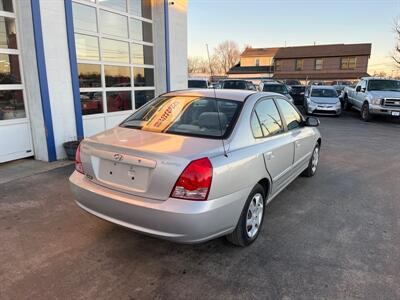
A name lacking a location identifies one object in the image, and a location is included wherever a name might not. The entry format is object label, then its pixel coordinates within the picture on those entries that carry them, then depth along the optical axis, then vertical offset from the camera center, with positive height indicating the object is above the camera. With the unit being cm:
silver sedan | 252 -77
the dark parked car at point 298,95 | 1983 -97
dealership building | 563 +29
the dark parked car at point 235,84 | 1648 -24
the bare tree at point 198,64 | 7606 +372
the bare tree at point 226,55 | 8194 +646
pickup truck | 1269 -74
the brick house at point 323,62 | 4209 +245
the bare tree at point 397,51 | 2789 +258
